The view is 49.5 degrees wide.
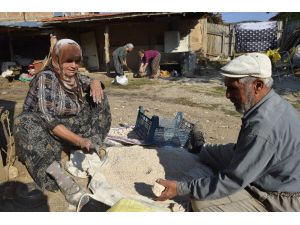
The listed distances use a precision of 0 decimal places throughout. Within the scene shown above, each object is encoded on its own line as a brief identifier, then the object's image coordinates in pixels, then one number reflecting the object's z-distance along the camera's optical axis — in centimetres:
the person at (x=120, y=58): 1041
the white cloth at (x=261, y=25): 1576
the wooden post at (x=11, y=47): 1276
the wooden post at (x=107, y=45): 1206
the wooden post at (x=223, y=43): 1703
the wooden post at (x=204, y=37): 1602
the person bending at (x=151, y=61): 1123
